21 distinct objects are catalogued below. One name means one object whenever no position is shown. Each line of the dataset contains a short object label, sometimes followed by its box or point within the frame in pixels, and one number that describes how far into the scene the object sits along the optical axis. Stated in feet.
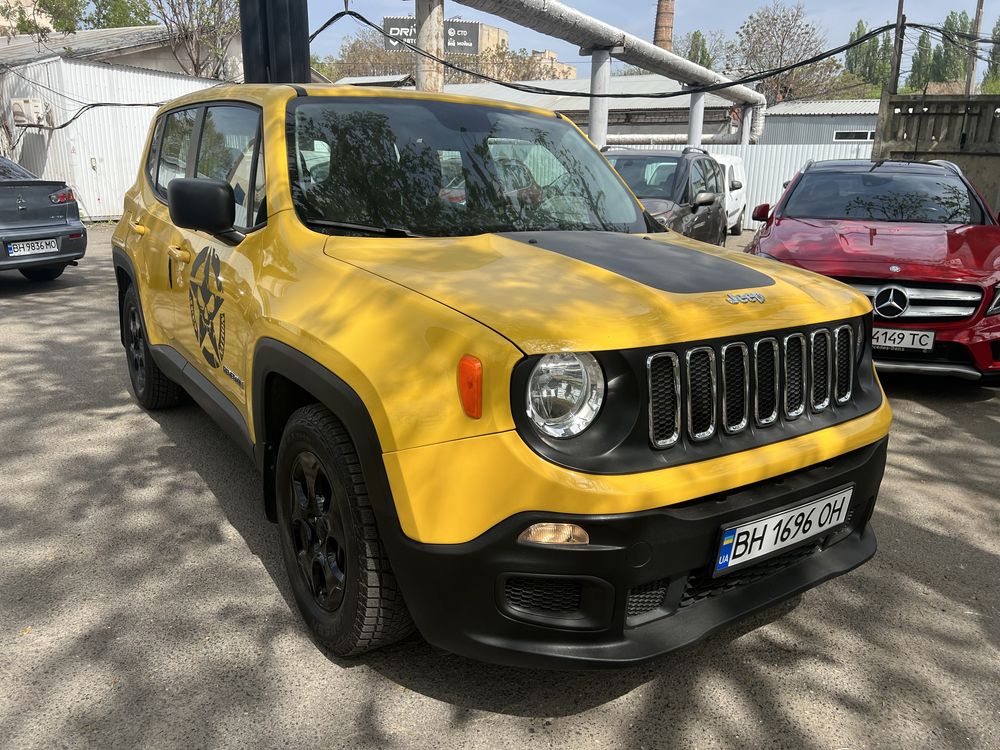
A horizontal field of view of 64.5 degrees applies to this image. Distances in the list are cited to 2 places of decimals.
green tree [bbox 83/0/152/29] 102.83
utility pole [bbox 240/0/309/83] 26.76
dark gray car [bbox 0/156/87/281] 27.55
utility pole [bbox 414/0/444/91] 28.48
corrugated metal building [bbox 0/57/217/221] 55.21
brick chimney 106.93
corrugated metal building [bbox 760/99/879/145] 111.24
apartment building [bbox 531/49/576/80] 224.12
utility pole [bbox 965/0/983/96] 128.39
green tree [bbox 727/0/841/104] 155.12
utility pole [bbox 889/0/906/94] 51.69
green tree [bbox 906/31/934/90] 310.37
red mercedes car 16.90
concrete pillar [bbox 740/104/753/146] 77.92
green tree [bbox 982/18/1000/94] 241.84
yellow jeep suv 6.40
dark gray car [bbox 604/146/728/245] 30.73
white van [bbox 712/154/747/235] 51.35
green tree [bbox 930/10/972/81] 309.83
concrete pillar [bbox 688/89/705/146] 65.87
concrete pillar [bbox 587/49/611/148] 46.34
